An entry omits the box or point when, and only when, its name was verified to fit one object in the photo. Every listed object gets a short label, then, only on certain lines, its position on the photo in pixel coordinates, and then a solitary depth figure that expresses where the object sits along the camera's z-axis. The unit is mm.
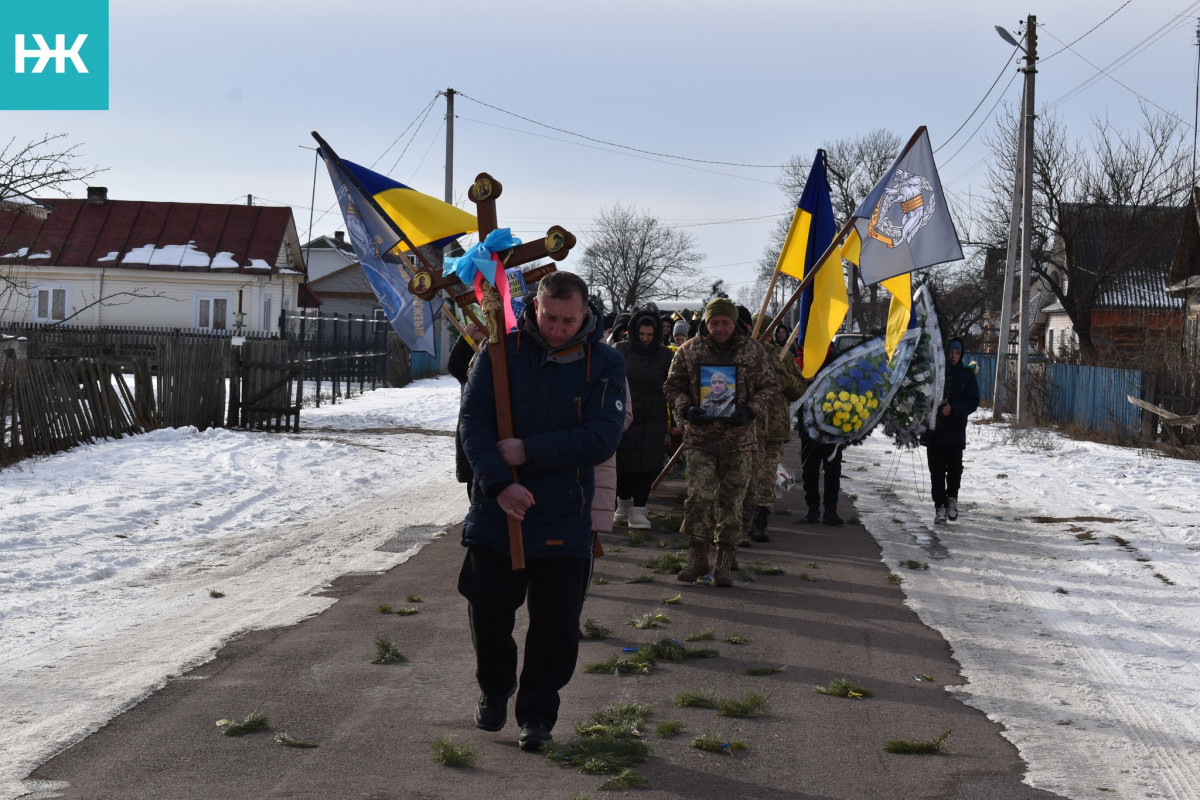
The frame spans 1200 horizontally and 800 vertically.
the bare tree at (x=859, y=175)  67062
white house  45250
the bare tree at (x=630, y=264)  81562
